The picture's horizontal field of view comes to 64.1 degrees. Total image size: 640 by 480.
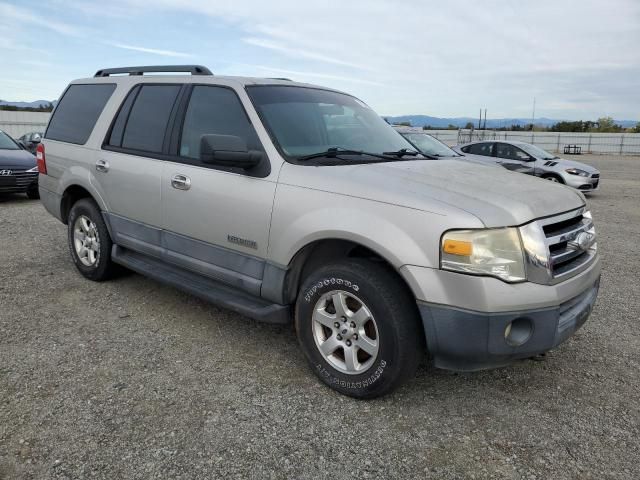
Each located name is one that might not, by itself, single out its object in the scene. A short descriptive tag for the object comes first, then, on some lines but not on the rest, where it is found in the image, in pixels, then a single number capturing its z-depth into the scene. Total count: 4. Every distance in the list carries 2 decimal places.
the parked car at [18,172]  9.75
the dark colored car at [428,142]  9.78
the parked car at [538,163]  12.91
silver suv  2.57
